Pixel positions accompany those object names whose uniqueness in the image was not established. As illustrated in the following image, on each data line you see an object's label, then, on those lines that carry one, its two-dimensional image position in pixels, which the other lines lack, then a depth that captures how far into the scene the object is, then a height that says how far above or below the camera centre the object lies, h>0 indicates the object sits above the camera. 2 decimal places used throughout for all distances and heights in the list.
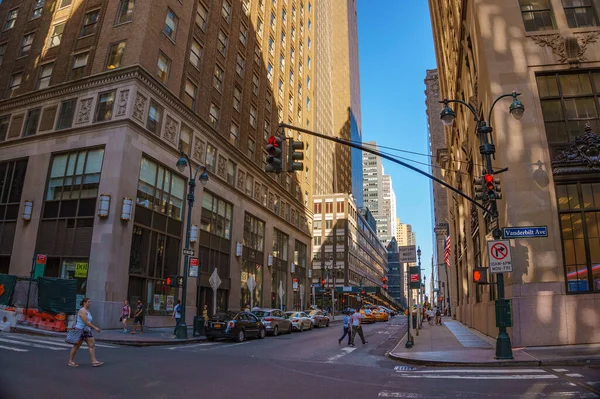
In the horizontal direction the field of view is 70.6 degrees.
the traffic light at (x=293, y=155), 12.02 +3.97
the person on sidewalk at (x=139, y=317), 21.77 -1.27
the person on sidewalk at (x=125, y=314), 22.00 -1.15
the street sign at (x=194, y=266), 22.28 +1.42
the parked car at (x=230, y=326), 20.53 -1.56
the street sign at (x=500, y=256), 13.42 +1.39
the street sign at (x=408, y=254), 19.40 +2.01
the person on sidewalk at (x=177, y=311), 22.75 -1.02
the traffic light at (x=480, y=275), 13.70 +0.79
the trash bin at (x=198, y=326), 22.22 -1.67
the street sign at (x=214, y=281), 24.00 +0.71
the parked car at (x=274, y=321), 25.45 -1.54
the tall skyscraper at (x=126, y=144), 25.44 +10.11
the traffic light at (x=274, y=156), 11.94 +3.86
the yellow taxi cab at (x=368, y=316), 45.30 -2.02
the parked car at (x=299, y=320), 30.03 -1.77
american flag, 53.54 +6.14
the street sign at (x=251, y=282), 29.75 +0.83
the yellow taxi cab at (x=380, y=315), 49.17 -1.99
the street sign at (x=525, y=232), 13.77 +2.21
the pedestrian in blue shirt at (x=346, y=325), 20.09 -1.34
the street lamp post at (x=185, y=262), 20.31 +1.57
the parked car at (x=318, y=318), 35.20 -1.84
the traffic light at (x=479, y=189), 13.84 +3.58
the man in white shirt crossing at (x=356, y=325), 19.84 -1.29
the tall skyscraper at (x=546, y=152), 15.81 +5.99
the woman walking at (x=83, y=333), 10.53 -1.05
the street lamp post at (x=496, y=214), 12.66 +2.74
